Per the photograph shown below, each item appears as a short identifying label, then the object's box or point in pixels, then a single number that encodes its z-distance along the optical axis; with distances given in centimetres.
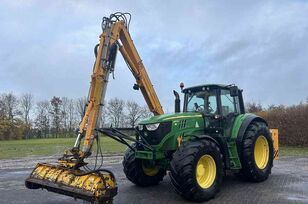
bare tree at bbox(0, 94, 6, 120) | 4733
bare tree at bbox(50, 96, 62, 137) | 5234
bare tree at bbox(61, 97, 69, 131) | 5316
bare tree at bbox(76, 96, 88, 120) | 5610
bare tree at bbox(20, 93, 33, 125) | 5713
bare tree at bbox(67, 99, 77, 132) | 5328
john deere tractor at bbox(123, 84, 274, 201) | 526
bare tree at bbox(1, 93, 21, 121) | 4942
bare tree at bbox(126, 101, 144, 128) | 5227
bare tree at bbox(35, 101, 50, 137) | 5237
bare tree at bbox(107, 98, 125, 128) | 5193
